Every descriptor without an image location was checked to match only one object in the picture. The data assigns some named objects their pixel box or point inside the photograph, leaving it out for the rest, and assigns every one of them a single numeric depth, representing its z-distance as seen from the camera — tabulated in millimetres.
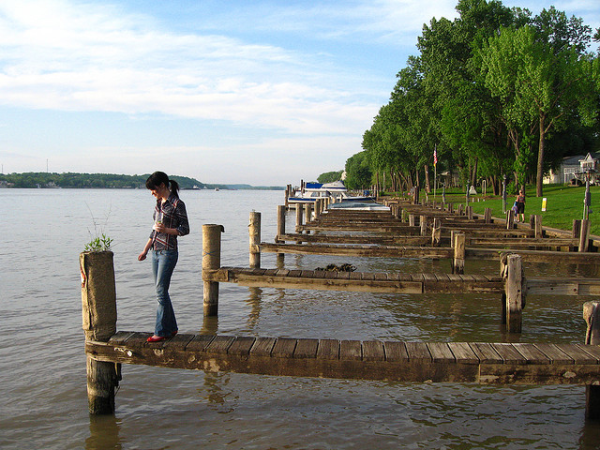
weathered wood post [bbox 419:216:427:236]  16889
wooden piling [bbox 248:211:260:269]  12969
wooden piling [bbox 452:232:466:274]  10508
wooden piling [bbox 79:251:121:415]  5133
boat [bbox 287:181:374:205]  58653
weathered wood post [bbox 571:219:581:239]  14735
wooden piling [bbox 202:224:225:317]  8891
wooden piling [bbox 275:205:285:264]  17422
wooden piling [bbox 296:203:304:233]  23748
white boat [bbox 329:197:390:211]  39275
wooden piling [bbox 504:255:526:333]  7590
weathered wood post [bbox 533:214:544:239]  15812
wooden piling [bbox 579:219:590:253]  13860
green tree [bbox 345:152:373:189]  142500
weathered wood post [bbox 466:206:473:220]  23288
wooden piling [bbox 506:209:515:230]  18436
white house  58094
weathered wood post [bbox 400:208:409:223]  30961
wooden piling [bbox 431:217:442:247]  13844
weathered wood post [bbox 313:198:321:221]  28844
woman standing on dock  5320
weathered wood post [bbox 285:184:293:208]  59725
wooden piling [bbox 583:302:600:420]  5158
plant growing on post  5215
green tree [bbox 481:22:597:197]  38469
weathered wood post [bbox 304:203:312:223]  25594
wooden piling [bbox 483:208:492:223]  21802
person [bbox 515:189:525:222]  24516
